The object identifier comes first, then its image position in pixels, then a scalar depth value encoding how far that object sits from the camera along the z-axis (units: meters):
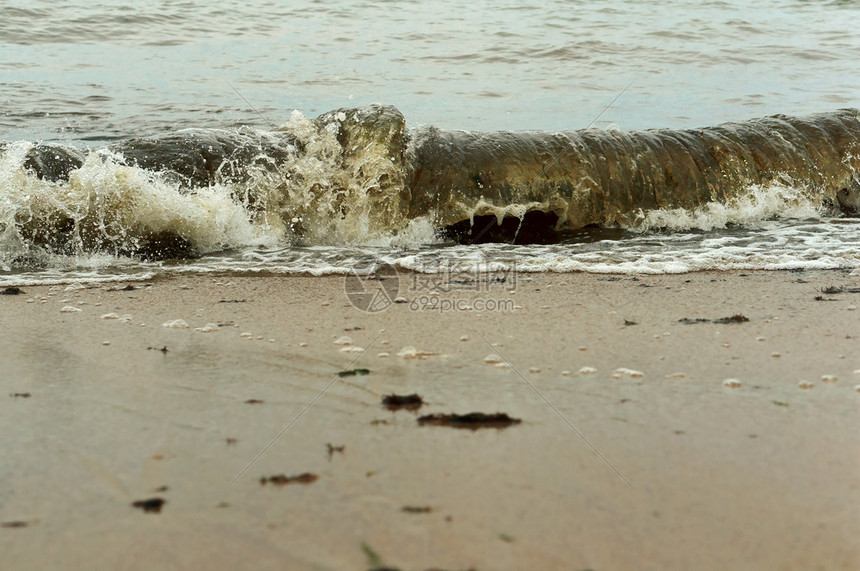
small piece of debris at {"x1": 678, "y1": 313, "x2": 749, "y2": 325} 7.07
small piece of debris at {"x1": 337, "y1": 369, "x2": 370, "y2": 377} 6.73
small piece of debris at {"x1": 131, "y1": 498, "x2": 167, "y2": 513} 6.26
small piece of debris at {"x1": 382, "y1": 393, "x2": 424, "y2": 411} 6.57
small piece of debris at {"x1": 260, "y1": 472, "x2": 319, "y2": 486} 6.33
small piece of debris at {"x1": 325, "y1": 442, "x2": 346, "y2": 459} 6.42
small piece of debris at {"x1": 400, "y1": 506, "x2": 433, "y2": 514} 6.26
